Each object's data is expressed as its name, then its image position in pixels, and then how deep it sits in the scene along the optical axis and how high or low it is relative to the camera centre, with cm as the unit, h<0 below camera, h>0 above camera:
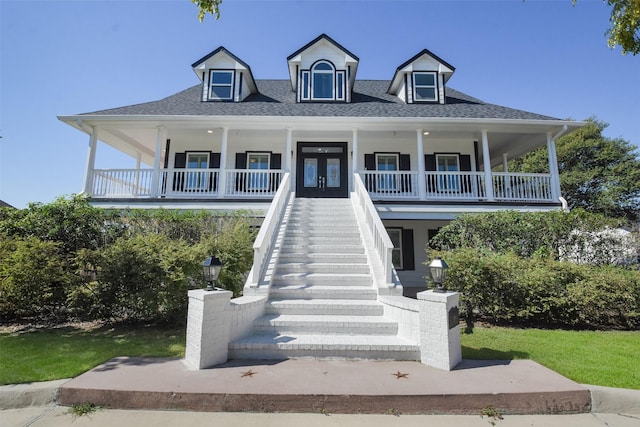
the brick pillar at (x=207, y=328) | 385 -95
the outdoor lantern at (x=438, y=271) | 420 -22
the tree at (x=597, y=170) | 2370 +692
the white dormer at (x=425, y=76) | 1320 +761
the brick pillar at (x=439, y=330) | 391 -97
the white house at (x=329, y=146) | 1042 +446
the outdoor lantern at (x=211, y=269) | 405 -21
